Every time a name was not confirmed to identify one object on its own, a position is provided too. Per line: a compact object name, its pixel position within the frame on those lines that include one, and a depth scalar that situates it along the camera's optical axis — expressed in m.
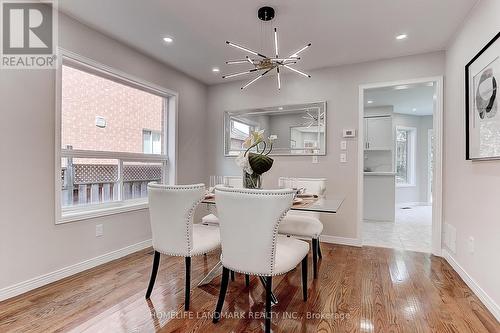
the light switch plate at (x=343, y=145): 3.56
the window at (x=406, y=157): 7.22
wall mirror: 3.75
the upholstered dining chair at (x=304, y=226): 2.43
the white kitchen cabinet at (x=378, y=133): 5.39
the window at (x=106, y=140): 2.59
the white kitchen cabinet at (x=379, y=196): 5.04
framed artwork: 1.88
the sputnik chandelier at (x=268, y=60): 2.21
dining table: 1.83
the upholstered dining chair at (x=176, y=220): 1.86
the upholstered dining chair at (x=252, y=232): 1.53
